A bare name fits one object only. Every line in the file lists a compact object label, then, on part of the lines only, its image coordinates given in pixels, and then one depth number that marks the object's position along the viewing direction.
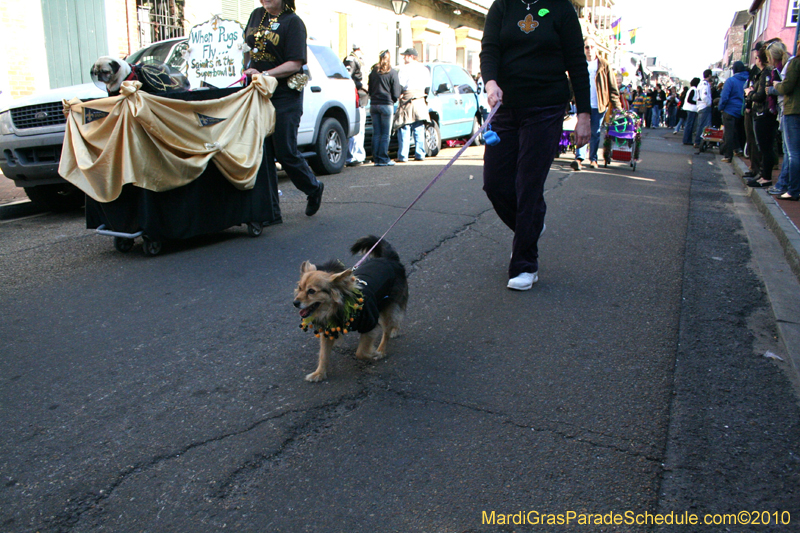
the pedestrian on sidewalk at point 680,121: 25.58
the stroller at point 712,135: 15.53
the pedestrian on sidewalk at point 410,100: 11.61
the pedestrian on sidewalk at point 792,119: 7.01
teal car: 13.09
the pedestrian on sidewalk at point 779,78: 7.82
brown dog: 2.89
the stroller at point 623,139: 10.88
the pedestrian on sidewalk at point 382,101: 11.10
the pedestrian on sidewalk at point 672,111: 31.27
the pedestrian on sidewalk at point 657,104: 31.36
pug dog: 5.50
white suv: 7.09
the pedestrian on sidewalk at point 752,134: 9.40
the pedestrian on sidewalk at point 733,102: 12.38
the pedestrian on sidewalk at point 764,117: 8.07
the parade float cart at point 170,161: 5.00
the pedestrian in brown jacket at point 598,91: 10.16
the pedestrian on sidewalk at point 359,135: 11.44
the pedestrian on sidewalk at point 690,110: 17.66
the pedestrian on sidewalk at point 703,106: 16.28
